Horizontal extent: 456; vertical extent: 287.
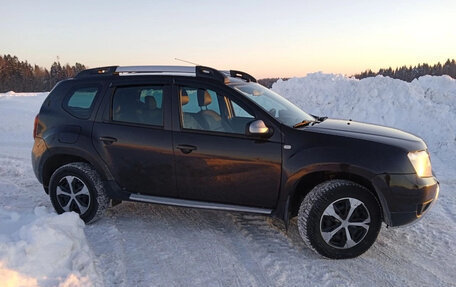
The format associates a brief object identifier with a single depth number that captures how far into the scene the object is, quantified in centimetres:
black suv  362
